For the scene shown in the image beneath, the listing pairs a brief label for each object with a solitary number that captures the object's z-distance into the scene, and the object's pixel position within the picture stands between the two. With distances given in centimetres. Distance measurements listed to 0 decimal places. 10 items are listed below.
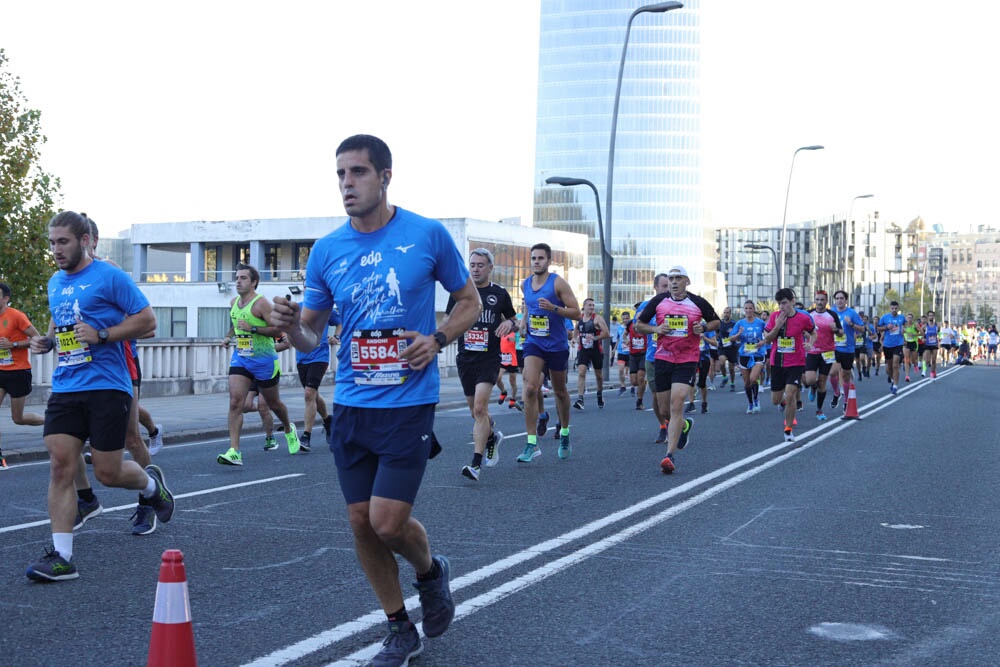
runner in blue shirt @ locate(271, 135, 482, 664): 428
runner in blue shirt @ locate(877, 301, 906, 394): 2859
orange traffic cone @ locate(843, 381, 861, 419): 1831
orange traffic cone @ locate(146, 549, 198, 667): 345
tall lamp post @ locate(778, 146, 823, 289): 4112
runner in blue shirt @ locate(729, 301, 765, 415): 1947
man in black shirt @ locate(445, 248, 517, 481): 1004
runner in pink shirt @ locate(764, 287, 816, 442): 1475
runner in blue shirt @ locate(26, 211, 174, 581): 598
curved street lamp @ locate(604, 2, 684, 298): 2768
